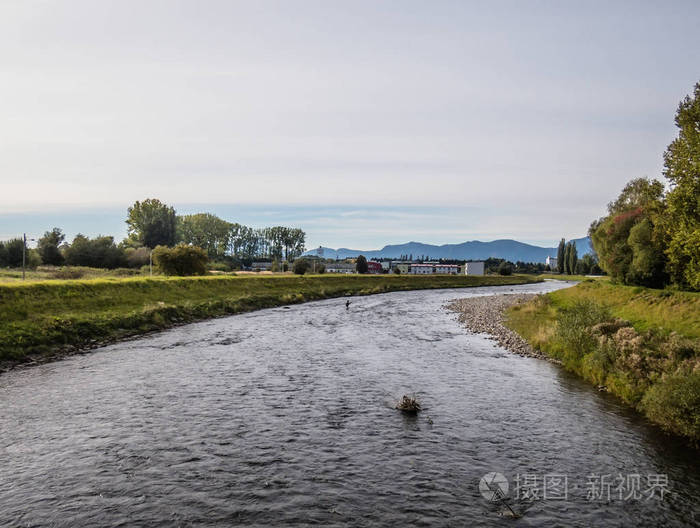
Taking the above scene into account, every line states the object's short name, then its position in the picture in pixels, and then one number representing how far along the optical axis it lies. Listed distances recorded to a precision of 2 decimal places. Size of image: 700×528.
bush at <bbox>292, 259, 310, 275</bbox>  124.81
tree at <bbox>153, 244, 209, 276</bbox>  86.25
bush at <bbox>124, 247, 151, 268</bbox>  117.88
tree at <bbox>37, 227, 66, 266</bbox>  106.44
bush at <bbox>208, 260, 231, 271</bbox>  142.94
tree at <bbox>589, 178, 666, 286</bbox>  35.53
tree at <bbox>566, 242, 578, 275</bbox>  186.64
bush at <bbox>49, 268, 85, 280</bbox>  70.88
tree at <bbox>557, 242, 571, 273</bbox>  188.95
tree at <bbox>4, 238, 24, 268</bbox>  94.82
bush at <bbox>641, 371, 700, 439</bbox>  15.37
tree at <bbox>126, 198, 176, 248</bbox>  155.00
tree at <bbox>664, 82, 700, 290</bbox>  27.81
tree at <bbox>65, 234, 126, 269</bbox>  108.00
